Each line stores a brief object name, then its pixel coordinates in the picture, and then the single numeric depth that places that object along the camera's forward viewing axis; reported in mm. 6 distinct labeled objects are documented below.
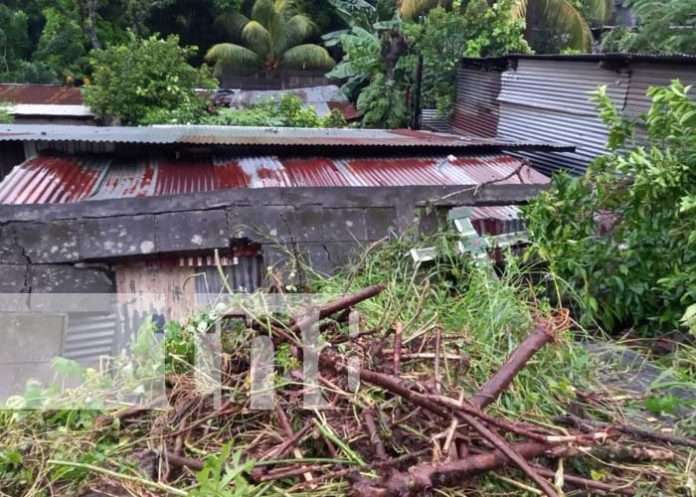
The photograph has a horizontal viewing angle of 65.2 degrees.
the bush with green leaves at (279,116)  10867
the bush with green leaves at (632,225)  2893
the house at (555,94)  6504
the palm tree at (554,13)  11227
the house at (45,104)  11977
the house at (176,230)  3318
